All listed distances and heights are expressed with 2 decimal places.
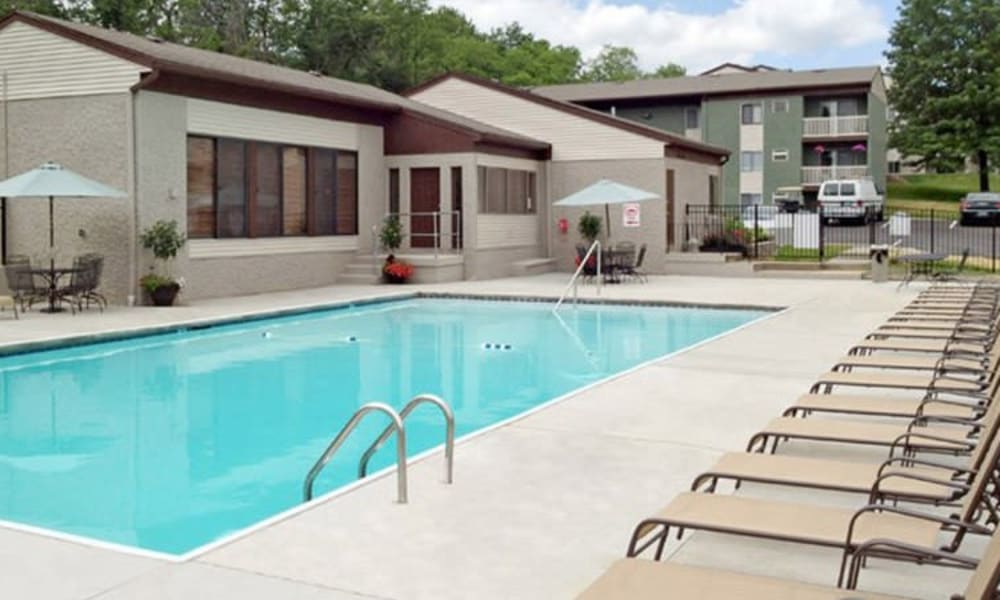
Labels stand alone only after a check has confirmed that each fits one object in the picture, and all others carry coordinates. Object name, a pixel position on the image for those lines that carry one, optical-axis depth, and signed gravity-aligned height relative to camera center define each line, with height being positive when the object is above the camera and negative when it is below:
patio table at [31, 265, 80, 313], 16.41 -0.40
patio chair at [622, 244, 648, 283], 23.84 -0.48
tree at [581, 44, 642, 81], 87.01 +15.90
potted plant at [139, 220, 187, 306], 17.70 +0.00
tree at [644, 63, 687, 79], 89.54 +15.63
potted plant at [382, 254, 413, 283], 23.14 -0.47
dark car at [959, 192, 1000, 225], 38.22 +1.46
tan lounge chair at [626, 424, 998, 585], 3.67 -1.06
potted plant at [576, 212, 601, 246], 26.81 +0.61
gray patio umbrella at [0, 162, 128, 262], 15.84 +1.03
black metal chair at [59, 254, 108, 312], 16.58 -0.45
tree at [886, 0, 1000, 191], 51.72 +8.80
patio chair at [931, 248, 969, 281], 21.92 -0.58
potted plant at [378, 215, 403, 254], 23.67 +0.35
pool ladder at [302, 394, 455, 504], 5.63 -1.08
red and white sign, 24.34 +0.81
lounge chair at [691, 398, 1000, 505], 4.38 -1.06
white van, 39.47 +1.91
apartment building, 47.72 +5.88
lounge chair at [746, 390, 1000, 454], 5.36 -1.05
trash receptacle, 22.53 -0.32
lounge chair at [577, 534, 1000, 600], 3.14 -1.05
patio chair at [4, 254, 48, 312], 16.42 -0.48
